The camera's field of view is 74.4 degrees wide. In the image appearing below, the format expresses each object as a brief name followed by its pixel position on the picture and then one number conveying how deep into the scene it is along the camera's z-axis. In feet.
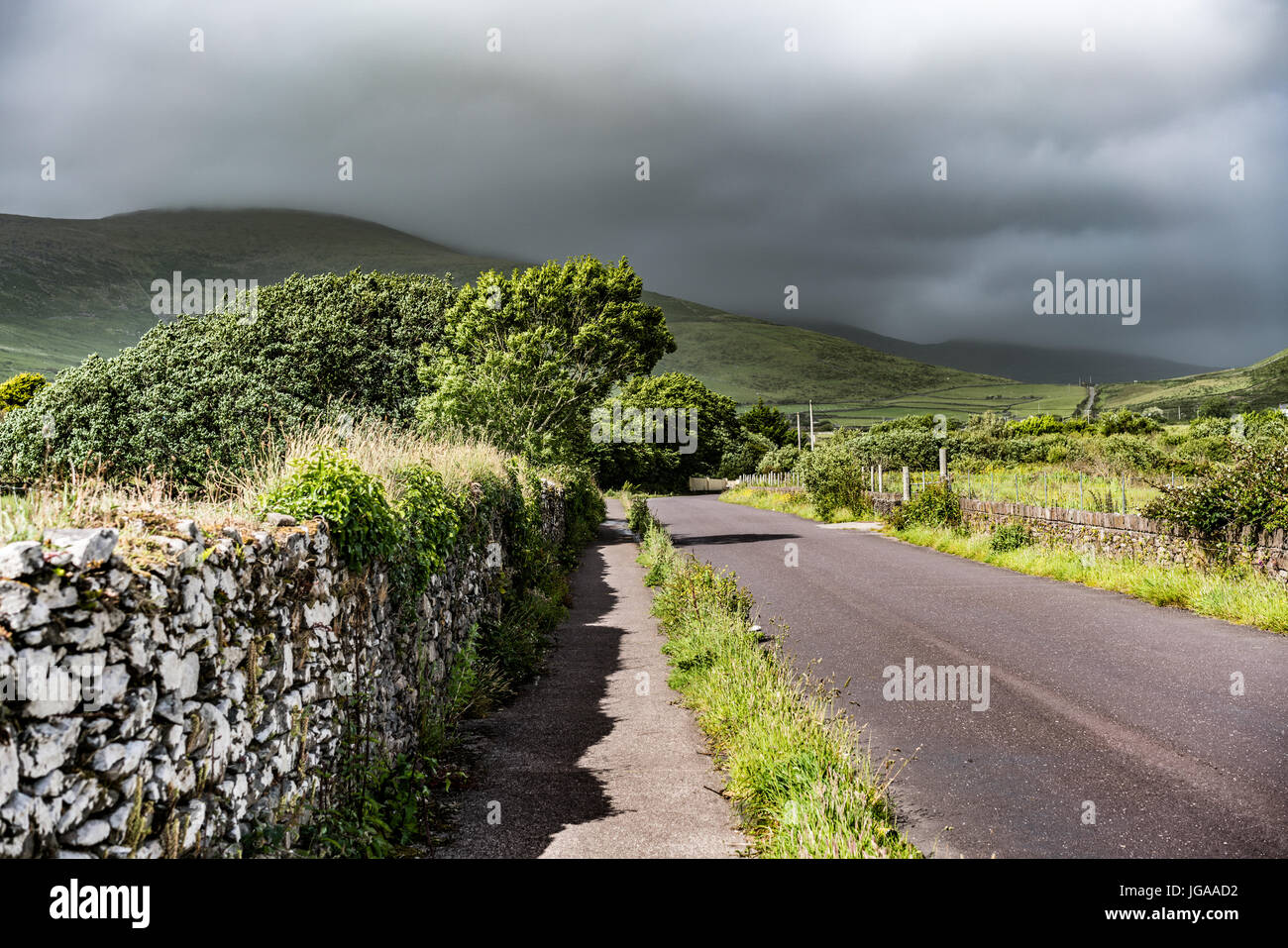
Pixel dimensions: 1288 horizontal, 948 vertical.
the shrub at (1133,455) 124.19
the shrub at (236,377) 98.73
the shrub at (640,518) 98.73
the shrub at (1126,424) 194.34
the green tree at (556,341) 90.43
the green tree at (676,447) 265.54
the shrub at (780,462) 245.65
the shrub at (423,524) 21.26
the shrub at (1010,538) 62.34
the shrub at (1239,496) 39.37
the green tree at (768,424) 389.19
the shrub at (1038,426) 235.61
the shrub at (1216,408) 307.58
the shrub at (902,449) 206.28
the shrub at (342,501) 16.81
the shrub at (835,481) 107.55
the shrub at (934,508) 76.38
